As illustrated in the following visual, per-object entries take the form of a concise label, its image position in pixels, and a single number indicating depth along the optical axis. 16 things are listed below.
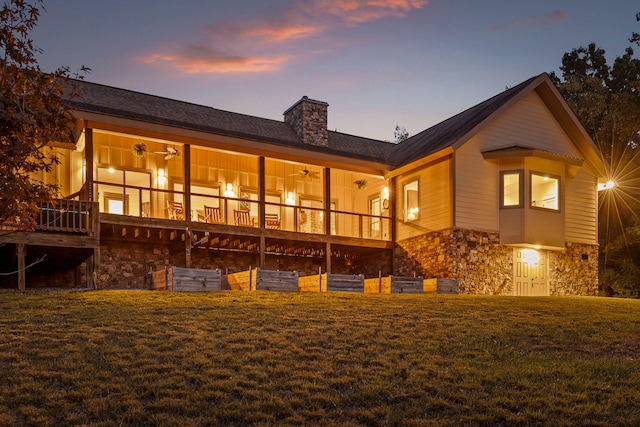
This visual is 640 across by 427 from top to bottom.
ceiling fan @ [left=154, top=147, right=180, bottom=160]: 21.39
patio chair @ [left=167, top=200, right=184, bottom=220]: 20.97
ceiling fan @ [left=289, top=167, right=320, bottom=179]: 24.26
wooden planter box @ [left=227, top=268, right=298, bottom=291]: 16.91
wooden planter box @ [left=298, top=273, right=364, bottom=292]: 17.53
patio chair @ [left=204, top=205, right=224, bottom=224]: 21.23
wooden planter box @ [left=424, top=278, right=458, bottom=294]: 19.00
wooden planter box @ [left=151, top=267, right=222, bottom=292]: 16.14
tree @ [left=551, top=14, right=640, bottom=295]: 30.59
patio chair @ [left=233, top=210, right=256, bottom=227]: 22.16
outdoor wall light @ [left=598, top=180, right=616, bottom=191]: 23.92
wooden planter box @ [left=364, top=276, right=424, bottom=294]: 18.39
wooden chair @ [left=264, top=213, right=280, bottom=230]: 22.42
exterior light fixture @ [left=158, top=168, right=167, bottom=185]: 22.21
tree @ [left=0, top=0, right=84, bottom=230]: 6.55
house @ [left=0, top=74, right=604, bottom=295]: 20.12
